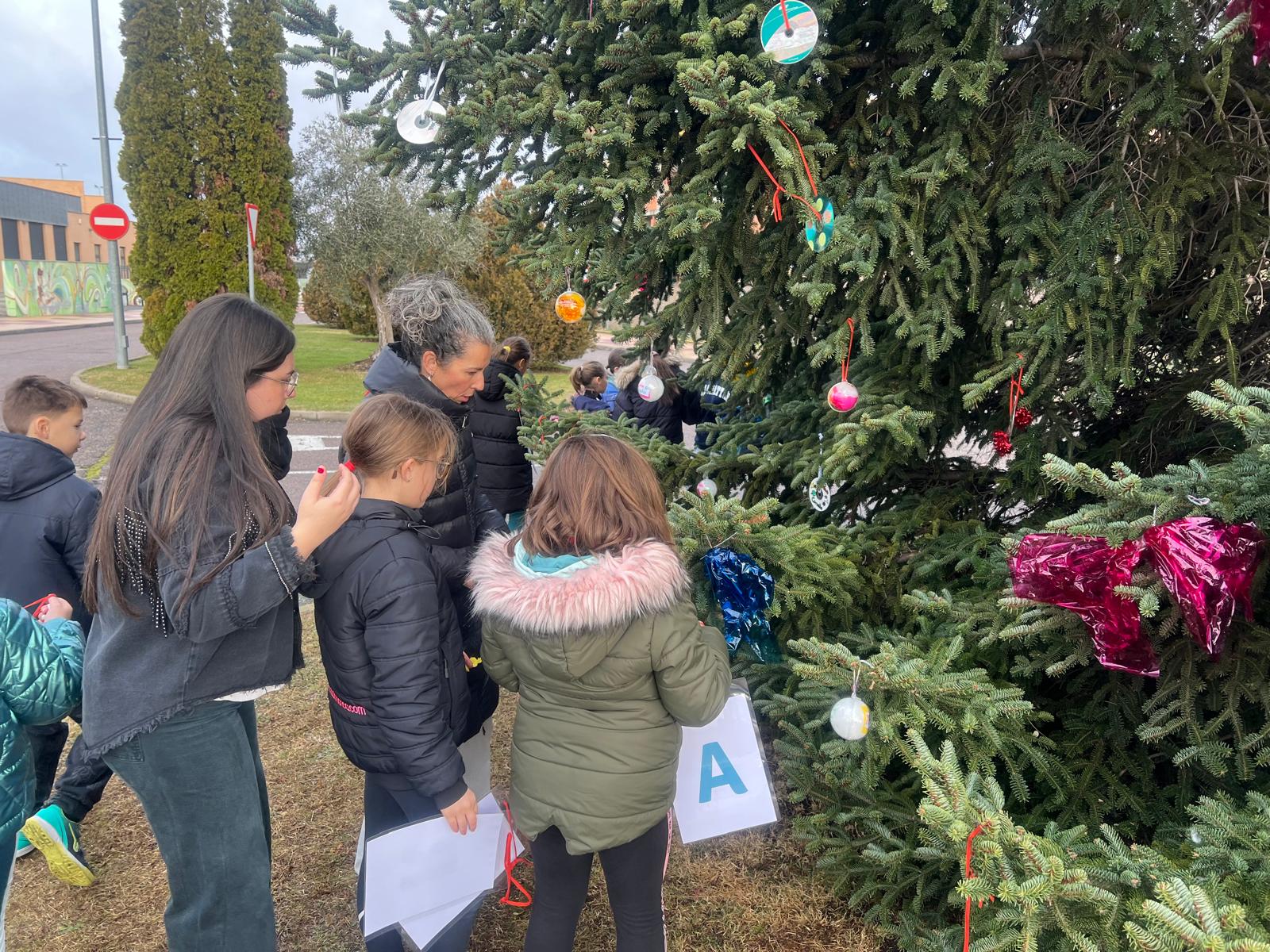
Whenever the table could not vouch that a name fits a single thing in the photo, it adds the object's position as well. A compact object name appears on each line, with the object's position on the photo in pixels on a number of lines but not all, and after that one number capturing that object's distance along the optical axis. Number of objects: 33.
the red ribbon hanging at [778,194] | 2.30
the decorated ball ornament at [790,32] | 2.13
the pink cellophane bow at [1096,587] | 1.69
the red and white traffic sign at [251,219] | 11.23
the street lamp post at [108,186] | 15.00
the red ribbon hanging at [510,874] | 2.32
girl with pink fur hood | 1.87
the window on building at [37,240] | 47.28
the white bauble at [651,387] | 4.02
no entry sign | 14.68
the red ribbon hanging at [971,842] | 1.52
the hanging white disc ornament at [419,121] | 2.46
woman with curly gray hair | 2.57
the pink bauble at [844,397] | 2.56
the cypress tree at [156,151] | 14.28
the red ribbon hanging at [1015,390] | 2.49
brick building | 33.50
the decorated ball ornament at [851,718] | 1.90
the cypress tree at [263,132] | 14.80
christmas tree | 2.12
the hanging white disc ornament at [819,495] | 2.74
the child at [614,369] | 5.14
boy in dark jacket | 2.88
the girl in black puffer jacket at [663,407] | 4.84
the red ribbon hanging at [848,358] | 2.60
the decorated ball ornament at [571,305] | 3.36
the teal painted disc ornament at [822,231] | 2.44
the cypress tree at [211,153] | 14.52
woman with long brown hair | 1.76
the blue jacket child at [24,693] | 1.92
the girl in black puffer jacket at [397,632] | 2.02
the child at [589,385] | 6.16
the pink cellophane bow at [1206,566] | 1.59
